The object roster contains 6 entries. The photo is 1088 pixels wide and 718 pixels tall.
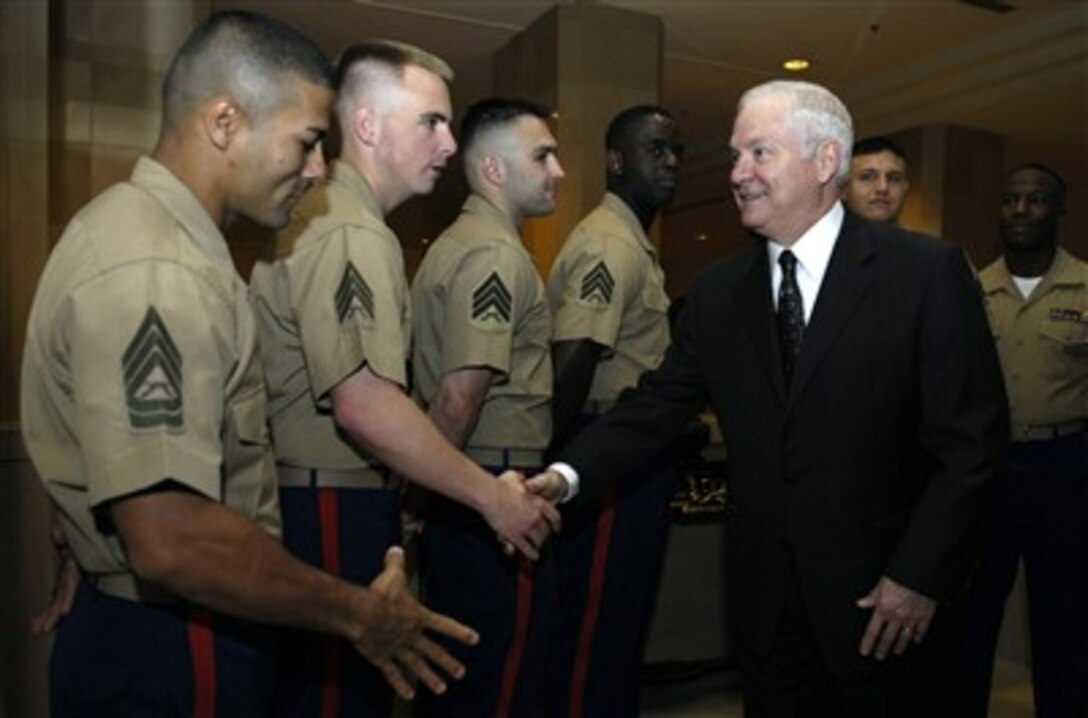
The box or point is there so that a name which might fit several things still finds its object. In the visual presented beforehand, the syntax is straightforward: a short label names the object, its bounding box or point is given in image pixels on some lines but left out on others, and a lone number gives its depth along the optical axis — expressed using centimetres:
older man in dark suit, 163
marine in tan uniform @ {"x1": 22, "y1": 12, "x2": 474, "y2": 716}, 112
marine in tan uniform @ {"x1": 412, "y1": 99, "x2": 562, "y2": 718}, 225
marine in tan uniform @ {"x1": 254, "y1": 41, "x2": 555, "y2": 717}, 170
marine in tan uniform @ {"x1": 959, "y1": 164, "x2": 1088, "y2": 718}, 282
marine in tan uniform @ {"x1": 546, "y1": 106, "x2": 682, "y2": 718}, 264
